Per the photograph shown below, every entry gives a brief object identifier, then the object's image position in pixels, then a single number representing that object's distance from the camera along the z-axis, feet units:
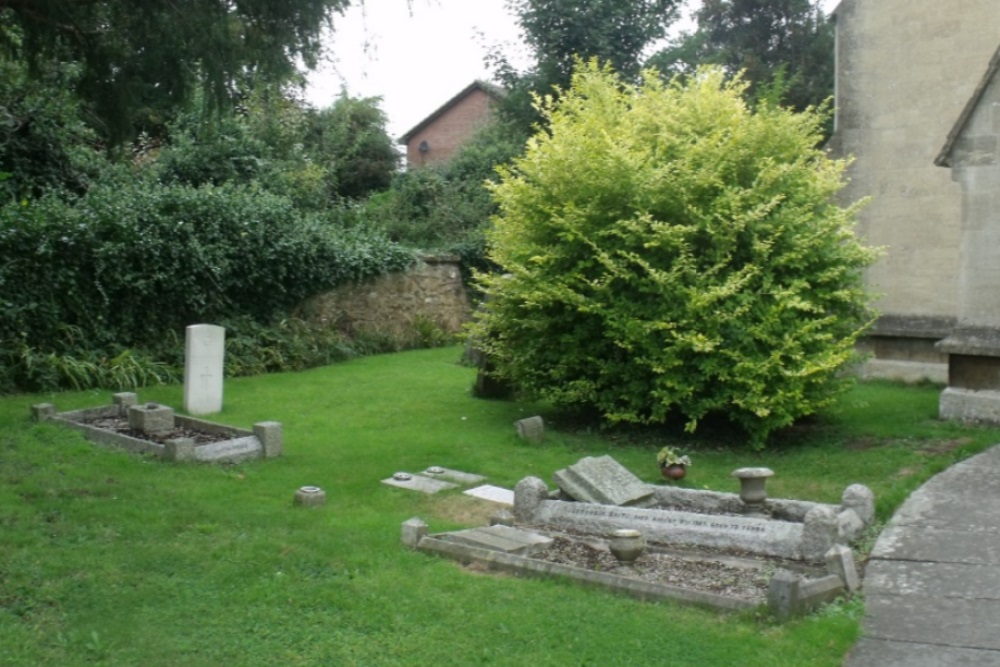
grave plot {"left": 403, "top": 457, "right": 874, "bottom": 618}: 20.40
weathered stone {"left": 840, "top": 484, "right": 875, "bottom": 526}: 25.17
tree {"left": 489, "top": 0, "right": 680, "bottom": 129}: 91.45
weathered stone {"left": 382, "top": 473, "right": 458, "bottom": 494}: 30.50
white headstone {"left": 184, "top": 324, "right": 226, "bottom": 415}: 42.01
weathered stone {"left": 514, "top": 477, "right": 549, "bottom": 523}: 26.32
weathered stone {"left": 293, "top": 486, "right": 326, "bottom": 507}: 27.76
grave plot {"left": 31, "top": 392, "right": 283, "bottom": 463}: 33.01
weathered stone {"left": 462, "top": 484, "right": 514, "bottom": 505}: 29.48
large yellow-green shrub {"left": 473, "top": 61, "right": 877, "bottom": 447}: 35.32
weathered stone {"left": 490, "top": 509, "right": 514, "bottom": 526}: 26.23
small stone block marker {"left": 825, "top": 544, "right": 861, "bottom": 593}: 20.43
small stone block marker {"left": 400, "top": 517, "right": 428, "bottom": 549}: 23.54
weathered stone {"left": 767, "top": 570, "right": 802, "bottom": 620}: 18.74
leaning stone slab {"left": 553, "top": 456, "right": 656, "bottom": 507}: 26.53
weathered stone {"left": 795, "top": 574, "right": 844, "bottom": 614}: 19.15
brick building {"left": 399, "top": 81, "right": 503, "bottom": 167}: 146.92
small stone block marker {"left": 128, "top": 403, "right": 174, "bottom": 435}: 36.35
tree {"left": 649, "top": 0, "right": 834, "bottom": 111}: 111.45
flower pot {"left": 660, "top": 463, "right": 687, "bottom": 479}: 31.04
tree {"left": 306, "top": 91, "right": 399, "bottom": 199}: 94.63
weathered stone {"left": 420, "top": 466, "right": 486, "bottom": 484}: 31.71
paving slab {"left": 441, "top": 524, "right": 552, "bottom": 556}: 23.06
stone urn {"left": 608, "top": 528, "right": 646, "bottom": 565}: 22.33
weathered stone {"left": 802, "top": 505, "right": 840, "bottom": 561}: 22.67
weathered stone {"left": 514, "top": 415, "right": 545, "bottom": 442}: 37.22
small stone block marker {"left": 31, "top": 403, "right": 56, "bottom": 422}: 38.17
